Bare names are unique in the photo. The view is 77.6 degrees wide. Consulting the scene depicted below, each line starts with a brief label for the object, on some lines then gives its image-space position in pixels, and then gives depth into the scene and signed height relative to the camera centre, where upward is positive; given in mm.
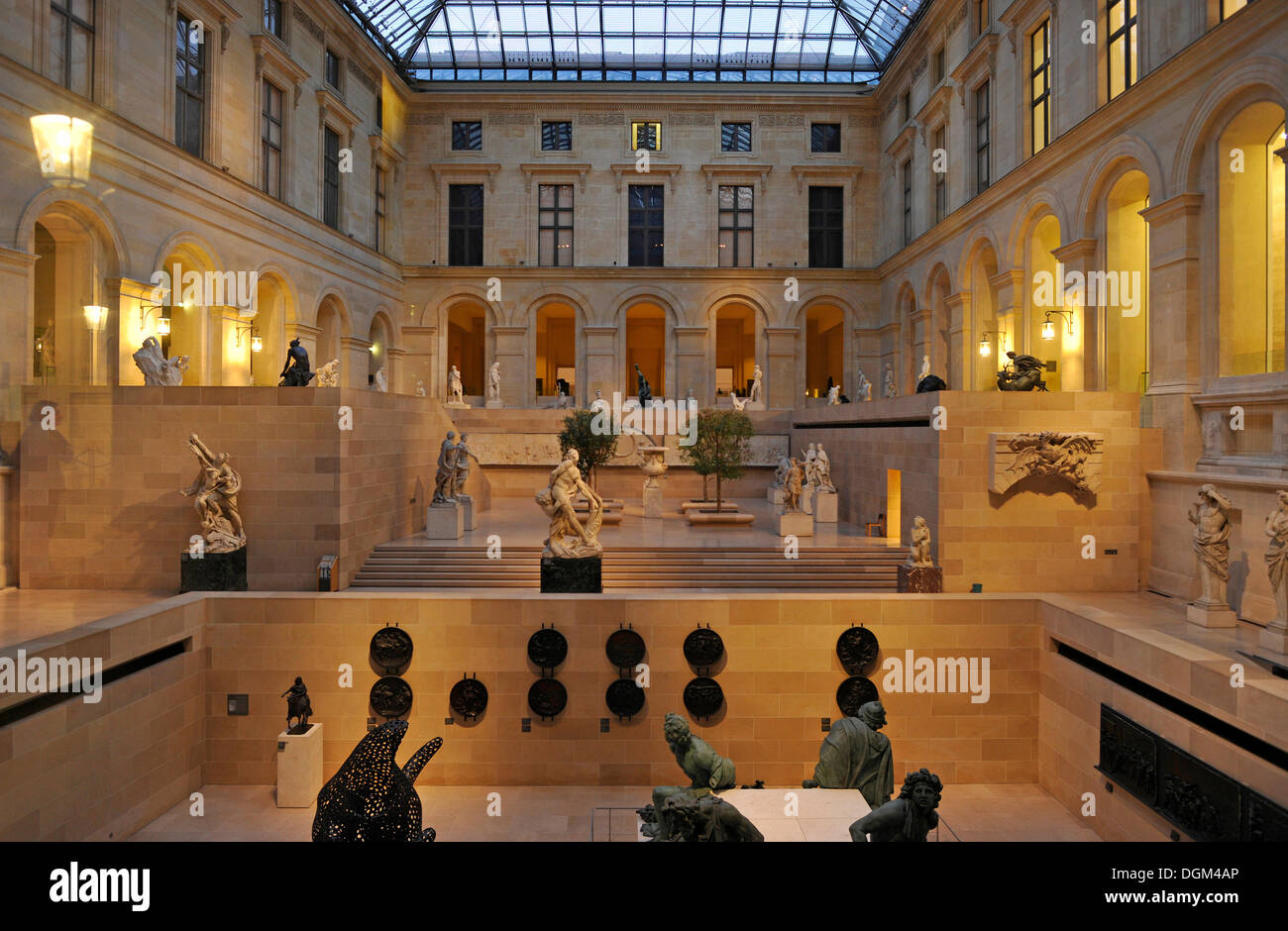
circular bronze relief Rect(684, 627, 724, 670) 10664 -2369
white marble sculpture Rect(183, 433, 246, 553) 12883 -499
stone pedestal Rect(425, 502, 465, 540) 16297 -1091
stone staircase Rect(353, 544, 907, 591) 14422 -1845
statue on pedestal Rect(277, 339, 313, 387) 14234 +1742
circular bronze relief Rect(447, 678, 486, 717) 10688 -3070
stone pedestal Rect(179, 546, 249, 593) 12664 -1669
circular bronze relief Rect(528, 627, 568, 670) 10633 -2392
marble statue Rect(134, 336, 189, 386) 14445 +1872
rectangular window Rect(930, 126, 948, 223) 26625 +9993
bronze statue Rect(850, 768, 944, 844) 5996 -2607
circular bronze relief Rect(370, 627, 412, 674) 10690 -2415
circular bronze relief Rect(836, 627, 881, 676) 10703 -2428
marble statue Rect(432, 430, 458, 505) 17156 -84
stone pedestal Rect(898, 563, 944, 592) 13102 -1794
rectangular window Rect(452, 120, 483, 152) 34125 +14207
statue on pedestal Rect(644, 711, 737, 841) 7000 -2574
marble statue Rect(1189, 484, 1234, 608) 10430 -942
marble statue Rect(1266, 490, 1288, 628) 8727 -971
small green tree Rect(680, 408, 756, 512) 20338 +594
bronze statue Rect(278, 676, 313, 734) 10133 -2977
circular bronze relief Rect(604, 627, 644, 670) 10680 -2401
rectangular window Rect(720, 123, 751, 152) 34156 +14169
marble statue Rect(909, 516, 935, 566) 13023 -1237
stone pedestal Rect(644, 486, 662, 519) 21125 -908
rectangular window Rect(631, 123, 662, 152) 34094 +14177
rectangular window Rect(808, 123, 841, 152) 34125 +14163
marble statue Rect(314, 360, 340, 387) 17766 +2126
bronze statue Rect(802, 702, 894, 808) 7811 -2842
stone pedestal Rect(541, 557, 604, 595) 12312 -1674
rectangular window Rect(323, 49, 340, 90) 27322 +13739
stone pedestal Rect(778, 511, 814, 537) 17062 -1192
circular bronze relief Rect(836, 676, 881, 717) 10586 -2986
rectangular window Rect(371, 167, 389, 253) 31688 +10303
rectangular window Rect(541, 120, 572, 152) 34188 +14183
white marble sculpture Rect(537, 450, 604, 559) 12359 -764
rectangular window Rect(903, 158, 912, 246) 30359 +10199
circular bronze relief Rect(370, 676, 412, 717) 10656 -3047
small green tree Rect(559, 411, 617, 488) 21766 +743
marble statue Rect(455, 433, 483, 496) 17369 +66
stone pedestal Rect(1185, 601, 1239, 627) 10531 -1937
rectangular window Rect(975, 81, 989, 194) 23609 +9843
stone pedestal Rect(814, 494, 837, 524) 19750 -987
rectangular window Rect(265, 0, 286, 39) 23562 +13438
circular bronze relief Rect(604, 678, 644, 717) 10609 -3044
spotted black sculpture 6984 -2948
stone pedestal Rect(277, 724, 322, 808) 9961 -3800
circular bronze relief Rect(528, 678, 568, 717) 10625 -3037
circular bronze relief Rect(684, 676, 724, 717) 10641 -3023
